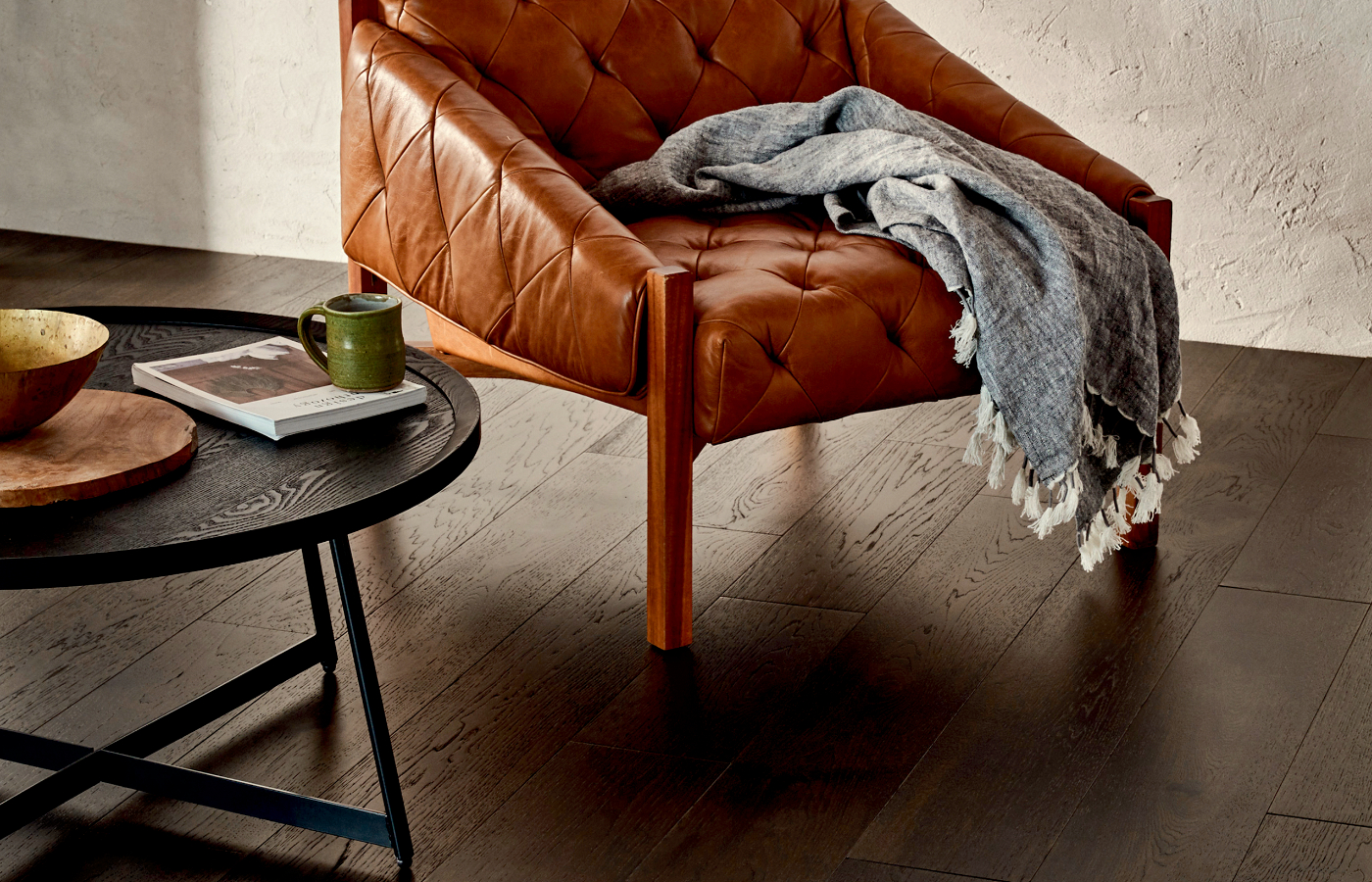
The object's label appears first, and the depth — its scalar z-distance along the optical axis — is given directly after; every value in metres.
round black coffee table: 2.78
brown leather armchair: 3.44
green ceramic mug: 3.10
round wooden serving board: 2.85
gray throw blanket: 3.59
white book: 3.04
